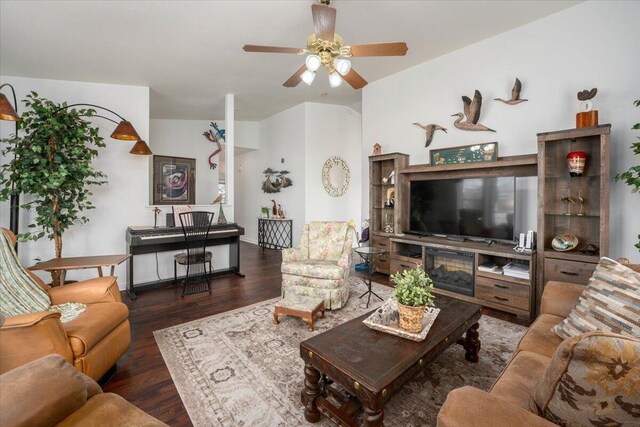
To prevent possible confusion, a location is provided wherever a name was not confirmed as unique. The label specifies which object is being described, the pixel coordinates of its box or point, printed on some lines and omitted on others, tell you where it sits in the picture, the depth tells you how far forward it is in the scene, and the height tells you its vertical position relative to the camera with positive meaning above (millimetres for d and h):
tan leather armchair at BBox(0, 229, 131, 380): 1494 -738
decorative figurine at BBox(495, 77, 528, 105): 3182 +1265
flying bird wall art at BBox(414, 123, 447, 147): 3941 +1064
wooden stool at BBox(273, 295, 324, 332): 2584 -938
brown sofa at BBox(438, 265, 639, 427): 828 -635
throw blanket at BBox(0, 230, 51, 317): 1856 -557
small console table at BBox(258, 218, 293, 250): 6410 -617
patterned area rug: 1656 -1167
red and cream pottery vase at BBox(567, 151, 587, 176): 2642 +413
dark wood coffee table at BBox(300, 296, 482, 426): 1286 -780
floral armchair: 3064 -651
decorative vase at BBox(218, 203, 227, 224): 4473 -182
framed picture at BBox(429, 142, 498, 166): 3373 +658
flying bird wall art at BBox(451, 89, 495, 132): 3498 +1154
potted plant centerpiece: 1671 -544
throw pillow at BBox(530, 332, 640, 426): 651 -415
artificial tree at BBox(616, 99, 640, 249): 2189 +237
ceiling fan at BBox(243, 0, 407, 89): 2012 +1237
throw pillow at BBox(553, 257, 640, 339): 1306 -482
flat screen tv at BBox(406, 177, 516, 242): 3195 -6
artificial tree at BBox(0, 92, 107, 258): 2953 +459
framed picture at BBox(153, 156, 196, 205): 5684 +528
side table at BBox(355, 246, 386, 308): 3236 -527
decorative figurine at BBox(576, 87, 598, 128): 2572 +861
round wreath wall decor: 6191 +679
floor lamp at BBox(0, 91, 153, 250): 3204 +825
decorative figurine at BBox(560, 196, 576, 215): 2841 +46
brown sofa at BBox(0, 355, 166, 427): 870 -639
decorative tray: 1662 -728
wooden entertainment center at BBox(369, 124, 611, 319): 2535 -230
